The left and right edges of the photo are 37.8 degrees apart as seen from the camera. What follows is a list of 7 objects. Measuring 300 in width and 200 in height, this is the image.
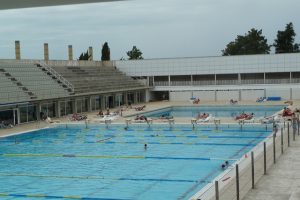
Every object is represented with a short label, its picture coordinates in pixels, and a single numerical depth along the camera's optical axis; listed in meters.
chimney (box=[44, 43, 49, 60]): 43.84
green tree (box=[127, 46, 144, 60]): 72.56
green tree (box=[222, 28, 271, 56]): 72.56
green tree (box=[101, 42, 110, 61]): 56.28
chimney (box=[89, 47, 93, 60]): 52.78
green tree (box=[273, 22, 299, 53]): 65.62
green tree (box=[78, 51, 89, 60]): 60.71
